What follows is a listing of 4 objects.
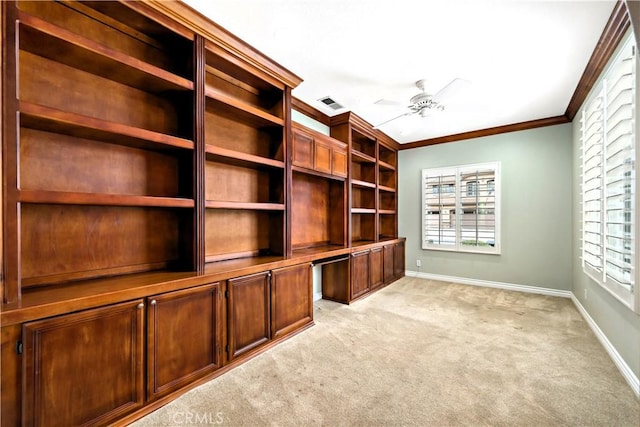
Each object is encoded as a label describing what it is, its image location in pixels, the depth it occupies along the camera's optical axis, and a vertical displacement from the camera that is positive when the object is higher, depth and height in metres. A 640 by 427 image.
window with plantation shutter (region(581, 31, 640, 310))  2.08 +0.30
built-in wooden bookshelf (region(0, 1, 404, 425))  1.53 +0.01
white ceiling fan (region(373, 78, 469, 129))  2.70 +1.27
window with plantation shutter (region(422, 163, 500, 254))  5.00 +0.08
